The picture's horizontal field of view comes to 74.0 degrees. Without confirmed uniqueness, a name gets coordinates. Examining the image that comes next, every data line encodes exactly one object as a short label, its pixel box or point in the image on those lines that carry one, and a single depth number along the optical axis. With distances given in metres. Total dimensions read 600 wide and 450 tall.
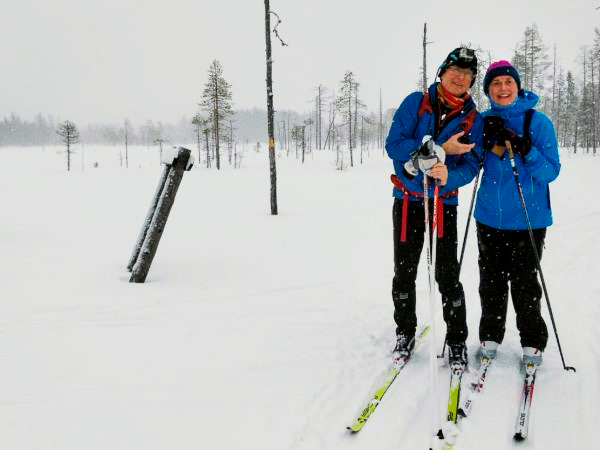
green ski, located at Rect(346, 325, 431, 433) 2.74
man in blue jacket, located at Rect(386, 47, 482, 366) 3.18
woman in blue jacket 3.24
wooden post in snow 5.76
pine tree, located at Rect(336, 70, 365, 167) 45.31
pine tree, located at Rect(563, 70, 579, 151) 48.46
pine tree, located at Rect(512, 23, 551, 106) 41.72
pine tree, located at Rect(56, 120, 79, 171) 45.05
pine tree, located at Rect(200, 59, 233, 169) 37.31
